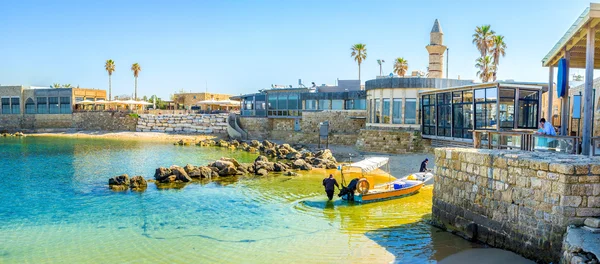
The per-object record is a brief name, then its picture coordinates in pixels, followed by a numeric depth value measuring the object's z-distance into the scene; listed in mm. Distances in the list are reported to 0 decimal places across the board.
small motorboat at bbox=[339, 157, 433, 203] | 19656
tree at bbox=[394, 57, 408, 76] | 59978
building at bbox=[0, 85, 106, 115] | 69375
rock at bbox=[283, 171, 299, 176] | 28447
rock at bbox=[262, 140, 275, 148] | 44181
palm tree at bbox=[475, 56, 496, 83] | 48000
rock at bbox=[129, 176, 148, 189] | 24422
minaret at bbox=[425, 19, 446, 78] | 37156
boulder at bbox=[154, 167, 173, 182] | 26234
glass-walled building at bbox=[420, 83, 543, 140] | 23141
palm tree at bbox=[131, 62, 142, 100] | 81188
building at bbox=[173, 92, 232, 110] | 78062
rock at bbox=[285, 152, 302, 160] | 36219
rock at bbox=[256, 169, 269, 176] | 28656
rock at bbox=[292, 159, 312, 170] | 30984
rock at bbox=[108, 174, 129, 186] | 24688
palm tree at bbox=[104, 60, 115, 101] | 80250
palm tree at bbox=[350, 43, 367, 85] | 66438
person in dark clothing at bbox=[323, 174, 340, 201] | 19939
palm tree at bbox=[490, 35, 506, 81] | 47781
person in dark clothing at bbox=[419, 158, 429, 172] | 23953
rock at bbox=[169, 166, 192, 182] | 26391
